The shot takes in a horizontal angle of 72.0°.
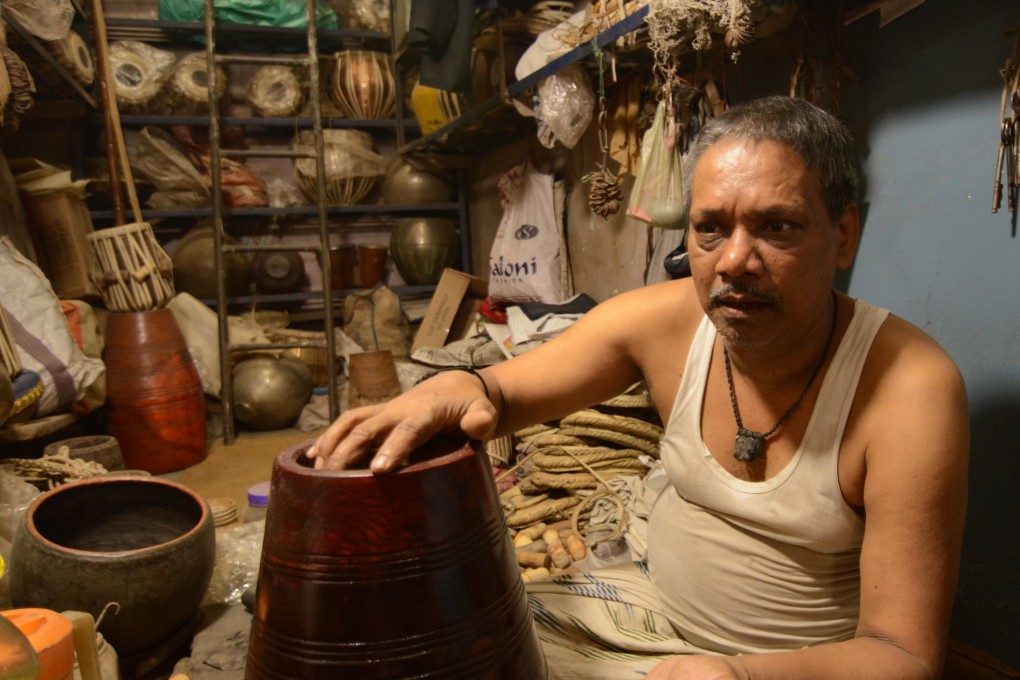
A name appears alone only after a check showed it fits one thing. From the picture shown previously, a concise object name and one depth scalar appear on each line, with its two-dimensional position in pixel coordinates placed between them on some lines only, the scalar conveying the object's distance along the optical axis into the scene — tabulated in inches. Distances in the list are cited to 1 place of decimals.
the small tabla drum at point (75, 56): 162.4
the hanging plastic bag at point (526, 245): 166.9
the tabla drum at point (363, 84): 233.9
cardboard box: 211.6
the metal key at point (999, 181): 63.3
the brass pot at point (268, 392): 191.6
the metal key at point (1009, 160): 62.7
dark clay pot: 70.8
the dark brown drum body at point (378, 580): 33.4
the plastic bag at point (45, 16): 142.2
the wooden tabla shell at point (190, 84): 221.1
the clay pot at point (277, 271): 225.8
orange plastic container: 43.2
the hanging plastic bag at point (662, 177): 98.3
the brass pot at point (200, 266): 215.3
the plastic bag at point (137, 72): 212.8
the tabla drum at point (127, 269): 161.6
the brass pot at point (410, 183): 237.3
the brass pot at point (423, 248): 232.5
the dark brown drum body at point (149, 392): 161.9
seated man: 42.5
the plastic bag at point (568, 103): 123.6
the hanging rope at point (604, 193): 121.7
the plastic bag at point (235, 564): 93.4
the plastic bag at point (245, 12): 220.2
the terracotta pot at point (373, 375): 188.2
